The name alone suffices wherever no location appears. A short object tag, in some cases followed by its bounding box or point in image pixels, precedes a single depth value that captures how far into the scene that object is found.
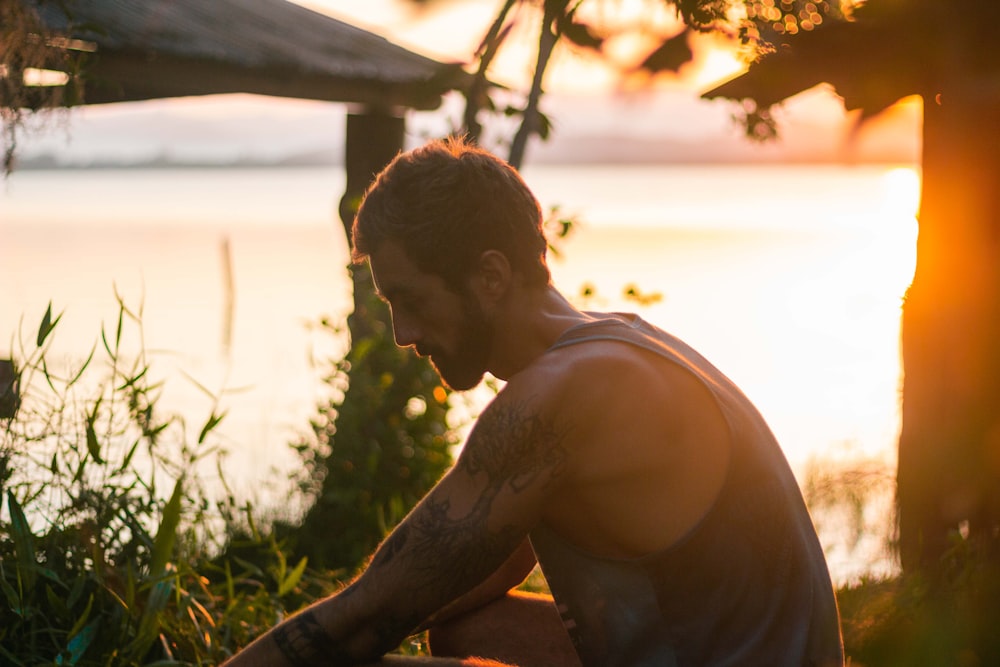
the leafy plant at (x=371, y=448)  5.50
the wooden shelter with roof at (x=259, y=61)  4.55
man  1.94
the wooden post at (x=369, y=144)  6.36
